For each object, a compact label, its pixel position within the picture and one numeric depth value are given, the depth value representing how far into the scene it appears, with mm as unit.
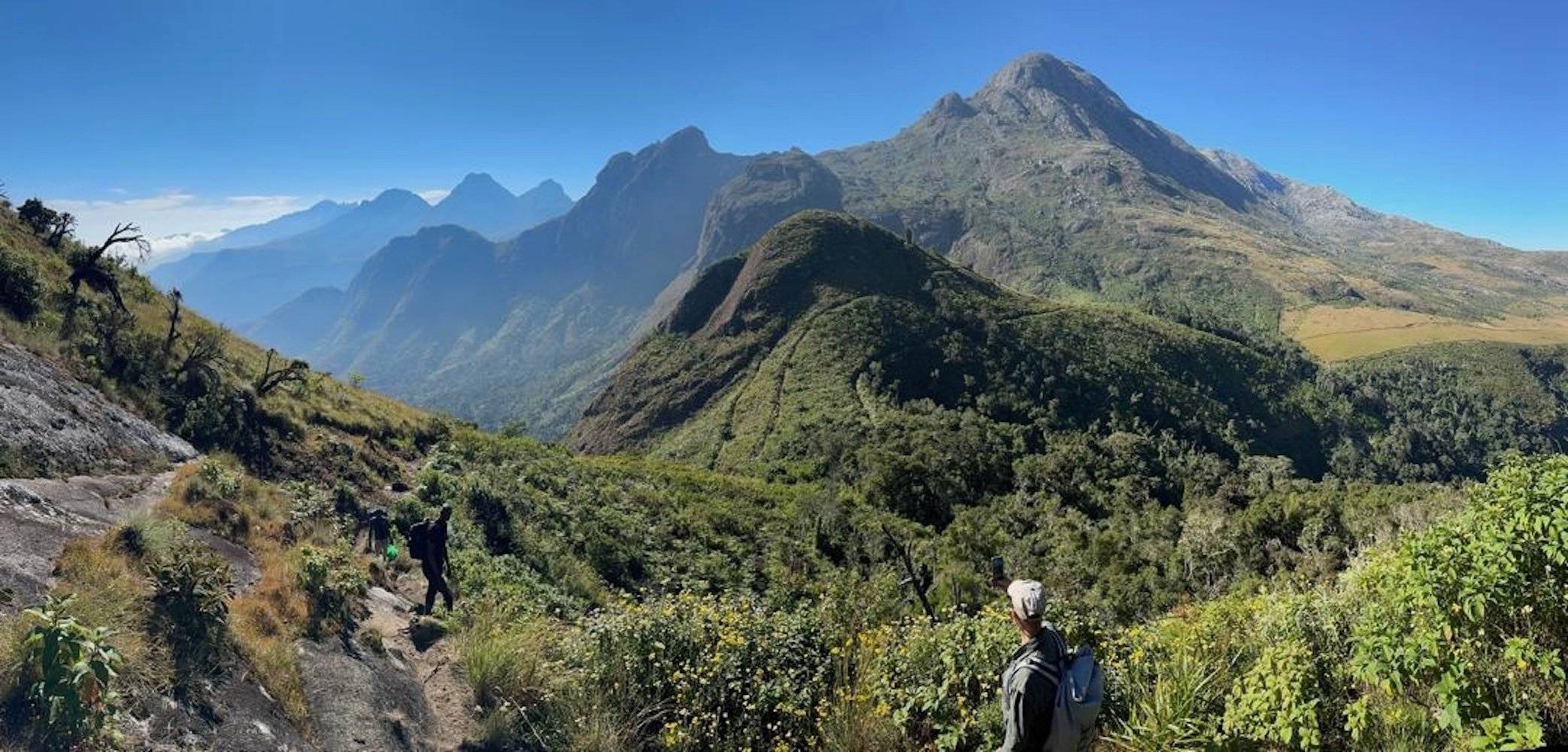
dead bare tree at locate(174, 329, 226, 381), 22547
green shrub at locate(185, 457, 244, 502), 12836
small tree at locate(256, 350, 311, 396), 25953
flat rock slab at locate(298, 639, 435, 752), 7828
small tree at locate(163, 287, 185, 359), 22934
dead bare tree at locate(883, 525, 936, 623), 9858
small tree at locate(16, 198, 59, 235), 28688
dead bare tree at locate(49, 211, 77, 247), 28641
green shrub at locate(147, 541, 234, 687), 7441
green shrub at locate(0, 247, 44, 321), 18984
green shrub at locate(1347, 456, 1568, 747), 4871
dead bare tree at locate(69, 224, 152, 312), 24219
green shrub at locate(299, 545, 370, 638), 9906
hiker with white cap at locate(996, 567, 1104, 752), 4875
